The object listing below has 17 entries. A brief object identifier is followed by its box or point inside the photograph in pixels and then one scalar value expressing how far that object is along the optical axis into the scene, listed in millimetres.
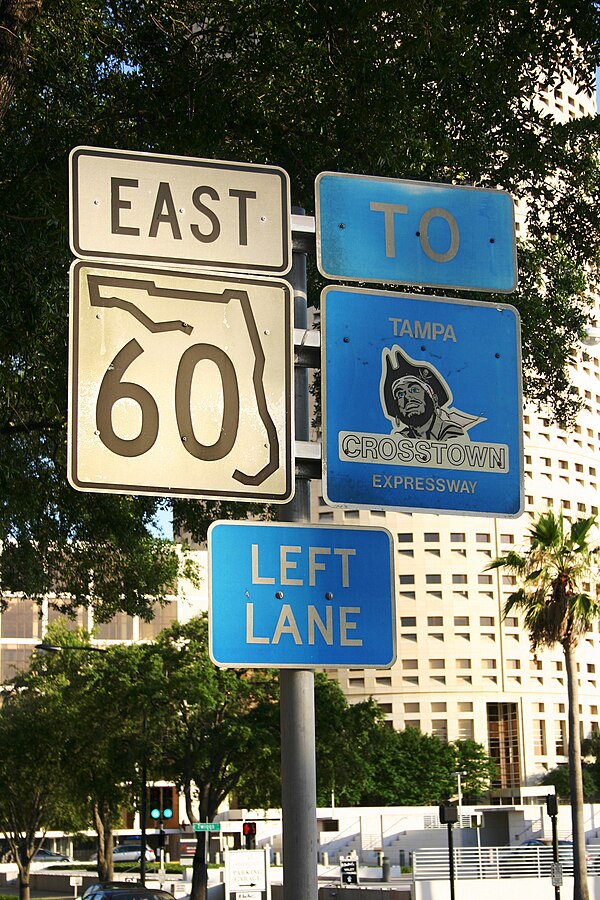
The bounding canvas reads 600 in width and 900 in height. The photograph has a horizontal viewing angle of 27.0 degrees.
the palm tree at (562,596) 36844
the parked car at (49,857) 90688
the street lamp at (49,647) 41666
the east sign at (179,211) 3246
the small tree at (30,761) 44250
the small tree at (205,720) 39969
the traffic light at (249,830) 36338
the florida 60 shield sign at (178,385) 3074
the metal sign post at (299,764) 3150
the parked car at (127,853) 88812
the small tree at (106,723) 40812
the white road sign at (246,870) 30203
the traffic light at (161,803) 35062
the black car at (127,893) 23984
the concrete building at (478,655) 114250
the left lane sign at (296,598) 3205
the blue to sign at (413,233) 3535
